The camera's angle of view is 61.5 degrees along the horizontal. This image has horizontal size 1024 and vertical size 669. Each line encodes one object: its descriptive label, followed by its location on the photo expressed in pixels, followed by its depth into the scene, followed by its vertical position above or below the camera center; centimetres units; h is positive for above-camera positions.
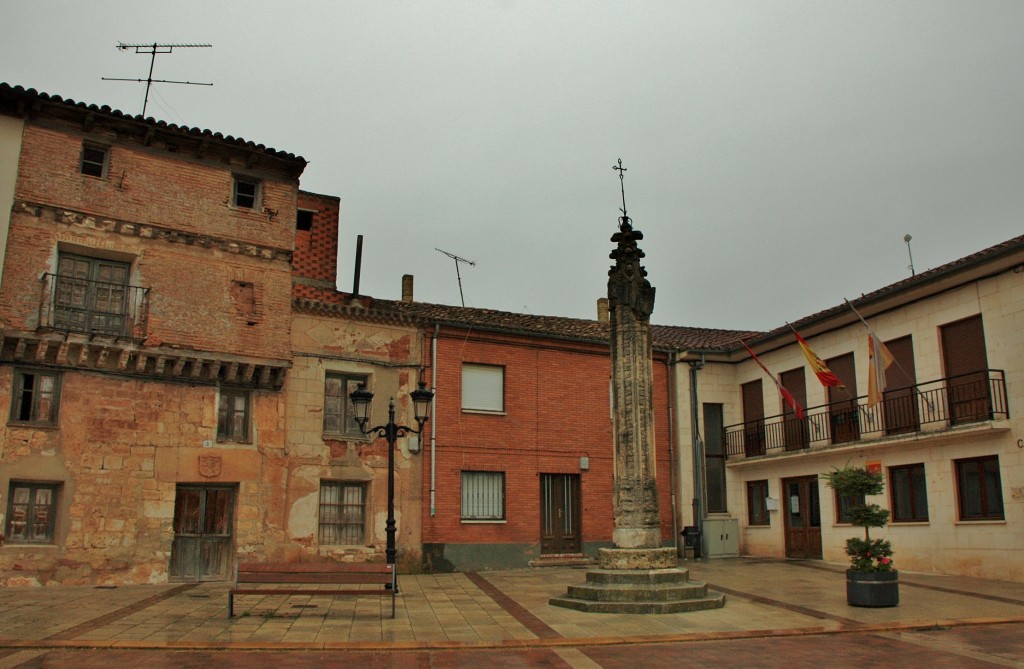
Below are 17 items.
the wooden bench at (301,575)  1230 -92
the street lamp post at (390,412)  1630 +184
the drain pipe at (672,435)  2458 +217
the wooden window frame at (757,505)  2484 +17
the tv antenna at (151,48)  2075 +1091
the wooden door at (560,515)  2281 -12
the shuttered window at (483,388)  2248 +316
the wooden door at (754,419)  2514 +268
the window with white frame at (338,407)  2066 +242
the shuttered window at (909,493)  1961 +41
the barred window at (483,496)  2186 +36
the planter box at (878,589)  1343 -119
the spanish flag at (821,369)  2048 +335
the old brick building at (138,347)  1708 +333
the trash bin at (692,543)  2412 -88
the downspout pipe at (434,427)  2112 +202
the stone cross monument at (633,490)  1342 +34
